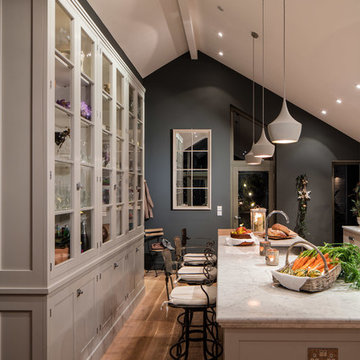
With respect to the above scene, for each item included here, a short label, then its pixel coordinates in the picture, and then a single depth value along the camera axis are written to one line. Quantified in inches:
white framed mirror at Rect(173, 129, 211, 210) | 277.3
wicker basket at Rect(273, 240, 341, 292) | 84.8
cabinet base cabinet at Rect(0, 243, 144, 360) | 93.2
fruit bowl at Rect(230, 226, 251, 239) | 163.3
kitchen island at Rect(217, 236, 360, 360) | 69.3
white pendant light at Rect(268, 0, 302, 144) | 108.7
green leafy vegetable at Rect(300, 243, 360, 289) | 91.7
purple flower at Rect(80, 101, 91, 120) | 122.3
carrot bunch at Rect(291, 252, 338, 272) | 93.1
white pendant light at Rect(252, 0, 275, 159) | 157.4
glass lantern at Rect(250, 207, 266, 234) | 191.5
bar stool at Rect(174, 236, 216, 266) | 169.4
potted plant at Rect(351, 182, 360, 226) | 239.1
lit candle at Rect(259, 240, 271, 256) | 131.6
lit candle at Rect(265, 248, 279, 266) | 116.2
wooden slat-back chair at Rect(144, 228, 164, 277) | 267.4
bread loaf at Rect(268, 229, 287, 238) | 166.2
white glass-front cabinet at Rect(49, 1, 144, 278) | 104.0
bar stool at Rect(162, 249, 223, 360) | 115.0
